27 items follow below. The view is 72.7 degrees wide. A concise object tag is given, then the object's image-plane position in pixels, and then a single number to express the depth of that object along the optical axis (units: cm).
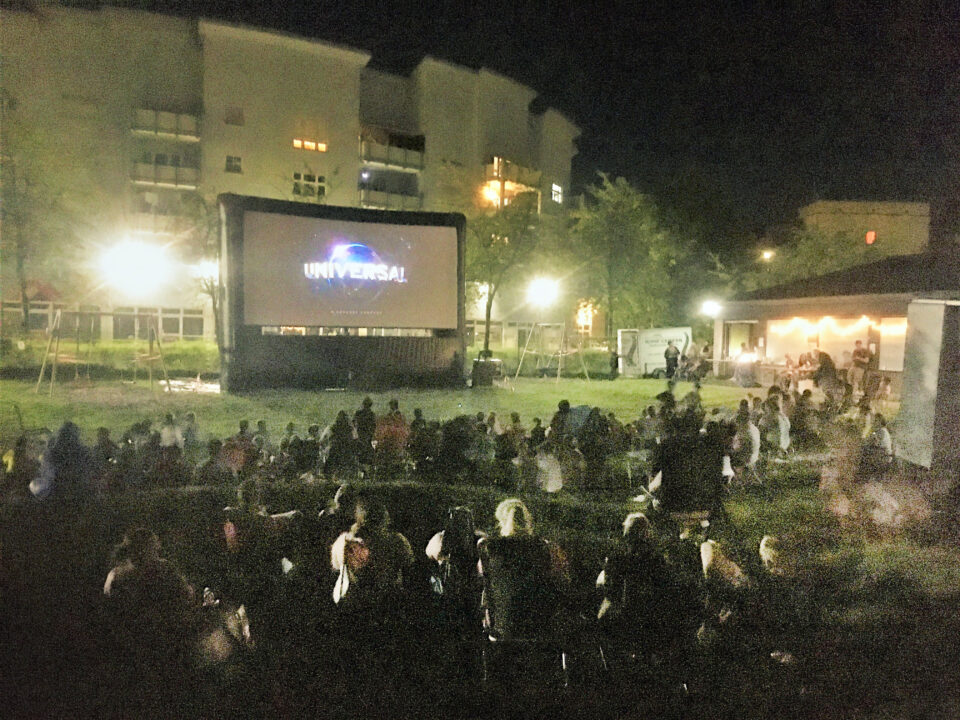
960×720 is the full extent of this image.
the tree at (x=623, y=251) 2694
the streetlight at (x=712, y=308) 2342
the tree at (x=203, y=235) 2070
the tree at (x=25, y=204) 2025
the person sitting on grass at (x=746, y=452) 643
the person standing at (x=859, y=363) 1359
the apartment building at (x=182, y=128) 2588
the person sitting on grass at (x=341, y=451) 628
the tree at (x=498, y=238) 2528
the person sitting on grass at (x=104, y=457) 535
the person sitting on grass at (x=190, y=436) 709
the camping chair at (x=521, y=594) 375
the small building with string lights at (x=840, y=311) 1573
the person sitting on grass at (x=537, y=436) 698
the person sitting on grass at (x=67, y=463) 511
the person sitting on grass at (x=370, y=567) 411
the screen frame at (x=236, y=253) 1348
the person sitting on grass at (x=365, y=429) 656
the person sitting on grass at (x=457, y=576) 425
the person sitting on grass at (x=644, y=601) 382
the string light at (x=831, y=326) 1647
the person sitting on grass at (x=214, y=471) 573
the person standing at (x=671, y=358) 1839
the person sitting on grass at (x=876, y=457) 562
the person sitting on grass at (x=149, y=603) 379
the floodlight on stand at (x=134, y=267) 2463
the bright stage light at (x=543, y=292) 2861
